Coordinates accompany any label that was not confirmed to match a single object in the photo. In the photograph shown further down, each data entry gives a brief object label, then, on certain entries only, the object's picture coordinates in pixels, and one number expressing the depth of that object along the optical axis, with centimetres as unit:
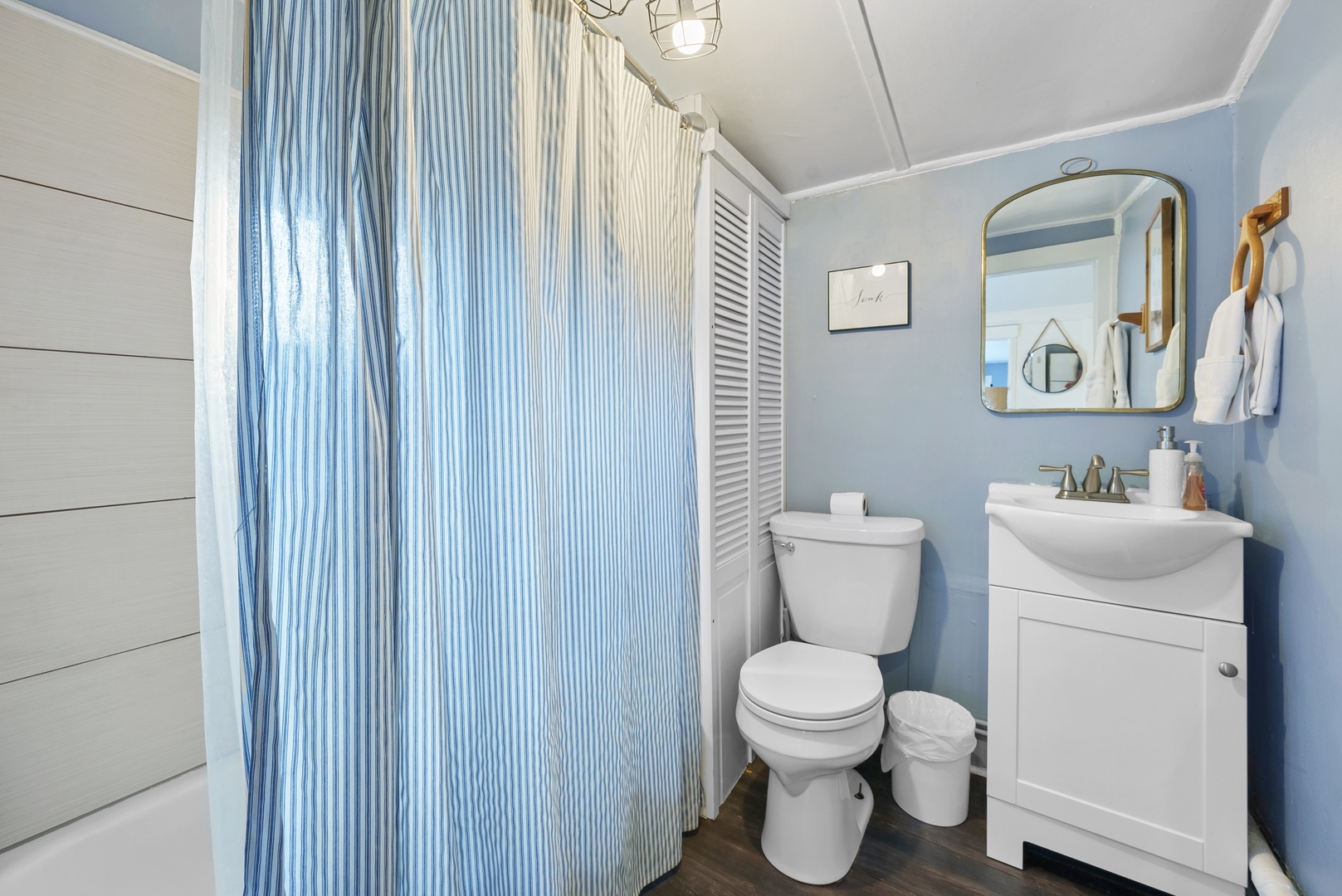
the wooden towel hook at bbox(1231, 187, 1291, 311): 121
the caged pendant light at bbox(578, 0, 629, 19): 116
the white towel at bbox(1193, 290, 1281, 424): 122
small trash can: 167
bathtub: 91
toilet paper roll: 201
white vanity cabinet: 129
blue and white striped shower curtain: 70
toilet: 143
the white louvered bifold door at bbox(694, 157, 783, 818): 168
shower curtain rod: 121
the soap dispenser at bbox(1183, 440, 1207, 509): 146
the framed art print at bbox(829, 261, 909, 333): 202
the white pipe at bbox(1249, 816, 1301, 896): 115
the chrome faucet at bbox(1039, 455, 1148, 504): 161
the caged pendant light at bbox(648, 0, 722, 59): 105
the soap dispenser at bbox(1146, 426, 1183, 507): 150
